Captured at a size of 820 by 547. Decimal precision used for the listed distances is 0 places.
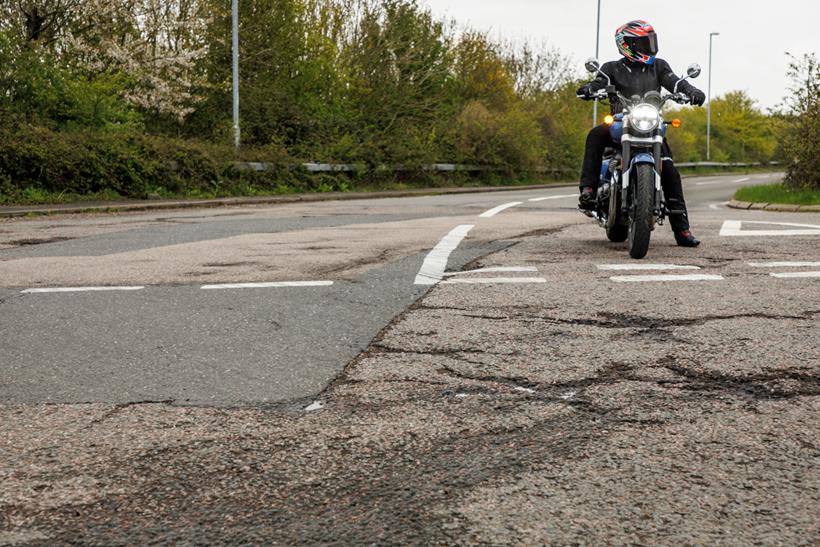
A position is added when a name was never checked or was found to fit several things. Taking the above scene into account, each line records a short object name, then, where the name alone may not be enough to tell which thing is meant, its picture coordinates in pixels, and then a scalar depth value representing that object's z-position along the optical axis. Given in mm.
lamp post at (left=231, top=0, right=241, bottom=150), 24781
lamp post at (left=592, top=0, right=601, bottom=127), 49938
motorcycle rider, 8867
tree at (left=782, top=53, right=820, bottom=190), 18734
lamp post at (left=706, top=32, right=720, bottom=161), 67912
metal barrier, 24261
